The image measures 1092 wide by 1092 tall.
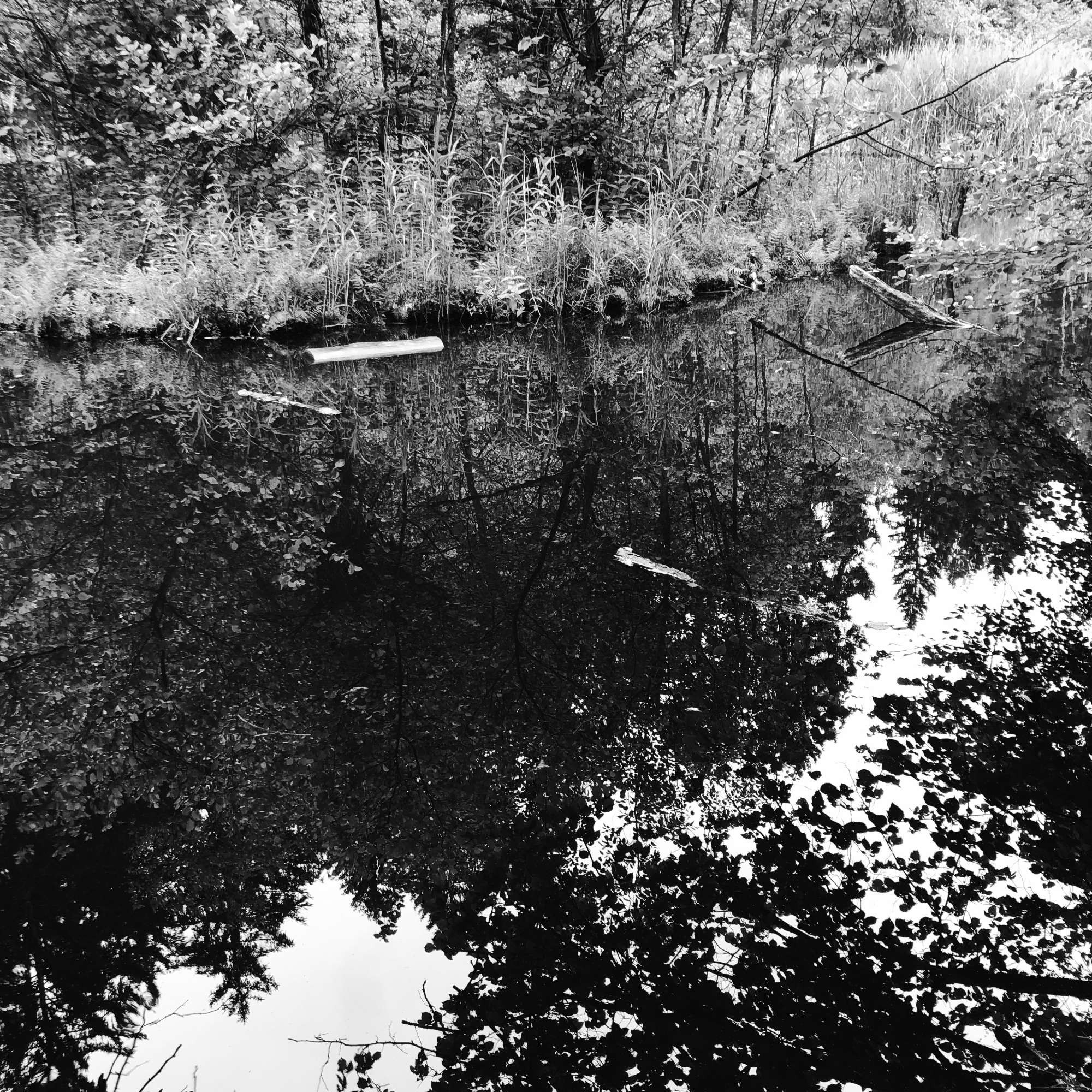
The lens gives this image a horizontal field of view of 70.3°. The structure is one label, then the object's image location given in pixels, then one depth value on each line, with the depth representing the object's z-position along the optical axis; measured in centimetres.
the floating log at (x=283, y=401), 404
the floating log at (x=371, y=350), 522
